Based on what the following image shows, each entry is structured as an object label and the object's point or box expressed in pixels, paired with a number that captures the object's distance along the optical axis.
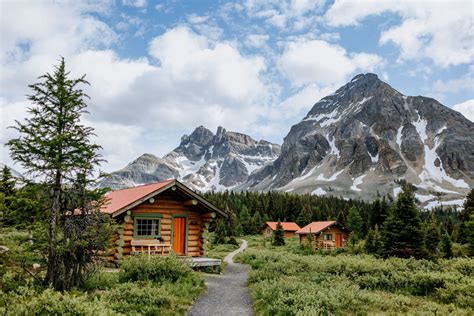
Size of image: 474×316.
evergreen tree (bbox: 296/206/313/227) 86.00
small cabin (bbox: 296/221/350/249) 51.03
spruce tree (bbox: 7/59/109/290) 11.66
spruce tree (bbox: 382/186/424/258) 29.84
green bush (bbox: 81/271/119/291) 12.49
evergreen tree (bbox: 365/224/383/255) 38.83
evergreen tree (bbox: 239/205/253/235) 78.75
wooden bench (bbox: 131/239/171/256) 19.89
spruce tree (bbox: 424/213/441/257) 35.28
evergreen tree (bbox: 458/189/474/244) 44.88
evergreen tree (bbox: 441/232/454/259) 35.30
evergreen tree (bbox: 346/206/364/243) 56.22
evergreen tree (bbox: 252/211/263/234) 79.00
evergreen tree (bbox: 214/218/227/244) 53.46
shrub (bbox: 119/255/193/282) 14.18
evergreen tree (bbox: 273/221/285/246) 54.66
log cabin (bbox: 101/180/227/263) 19.84
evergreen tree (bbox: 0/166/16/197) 12.00
